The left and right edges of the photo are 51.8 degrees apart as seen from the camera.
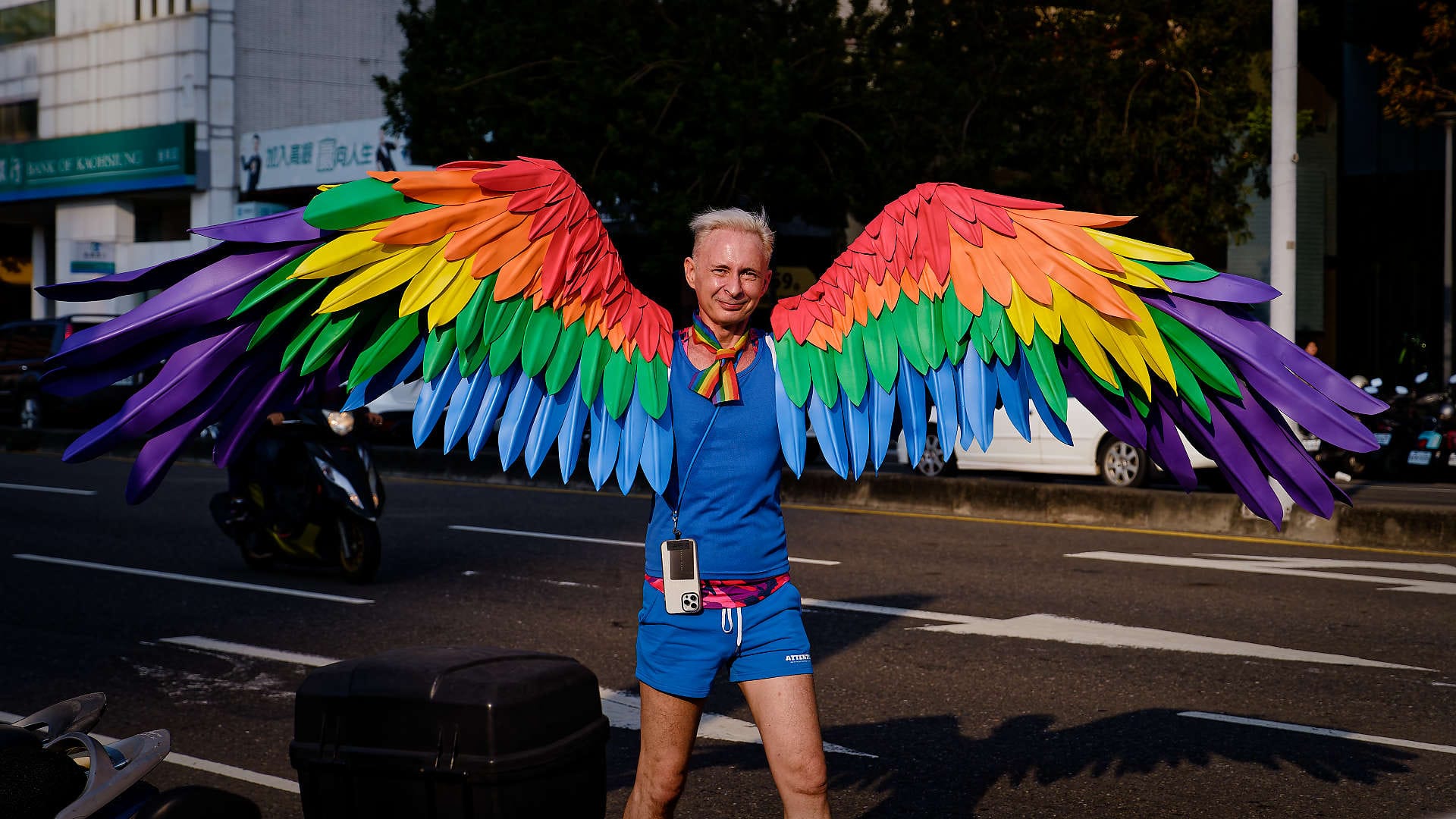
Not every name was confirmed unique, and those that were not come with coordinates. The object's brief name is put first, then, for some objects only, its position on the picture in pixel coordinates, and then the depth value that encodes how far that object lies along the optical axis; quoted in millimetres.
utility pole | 12836
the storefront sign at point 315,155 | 32406
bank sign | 39406
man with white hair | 3438
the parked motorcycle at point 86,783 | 2625
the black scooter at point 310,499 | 9711
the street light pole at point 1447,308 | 23172
